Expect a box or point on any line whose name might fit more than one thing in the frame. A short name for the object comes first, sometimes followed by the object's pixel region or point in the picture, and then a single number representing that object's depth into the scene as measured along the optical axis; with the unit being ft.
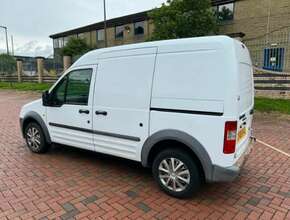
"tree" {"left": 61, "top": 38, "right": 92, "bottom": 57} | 89.71
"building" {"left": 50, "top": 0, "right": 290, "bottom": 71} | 43.21
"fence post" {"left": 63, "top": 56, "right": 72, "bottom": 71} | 71.41
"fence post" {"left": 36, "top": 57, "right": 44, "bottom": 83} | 80.79
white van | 9.46
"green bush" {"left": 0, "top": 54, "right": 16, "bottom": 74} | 105.91
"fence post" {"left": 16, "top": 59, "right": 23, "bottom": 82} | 92.48
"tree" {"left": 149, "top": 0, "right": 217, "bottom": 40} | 57.21
